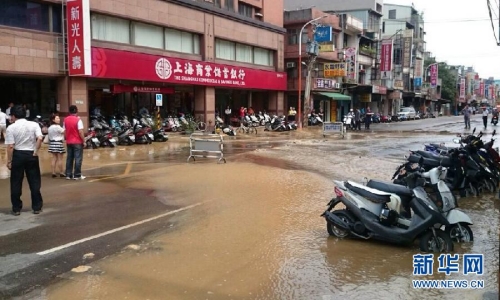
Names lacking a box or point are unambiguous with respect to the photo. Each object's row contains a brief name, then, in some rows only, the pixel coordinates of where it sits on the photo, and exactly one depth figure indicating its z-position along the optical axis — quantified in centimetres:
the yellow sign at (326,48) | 3687
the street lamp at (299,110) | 3469
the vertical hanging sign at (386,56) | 5350
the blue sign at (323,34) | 3503
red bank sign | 2240
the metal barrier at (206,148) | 1443
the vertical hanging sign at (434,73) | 7474
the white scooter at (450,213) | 596
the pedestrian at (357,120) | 3381
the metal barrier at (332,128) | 2630
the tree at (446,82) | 8506
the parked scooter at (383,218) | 577
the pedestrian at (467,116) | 3466
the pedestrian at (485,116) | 3276
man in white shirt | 757
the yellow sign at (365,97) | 5572
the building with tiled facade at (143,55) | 1961
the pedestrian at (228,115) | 3366
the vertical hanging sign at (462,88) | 9481
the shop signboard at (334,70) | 4056
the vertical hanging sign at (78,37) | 1950
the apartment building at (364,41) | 5174
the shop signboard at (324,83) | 4078
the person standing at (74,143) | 1091
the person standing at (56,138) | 1134
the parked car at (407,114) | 5731
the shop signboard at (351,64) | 4447
